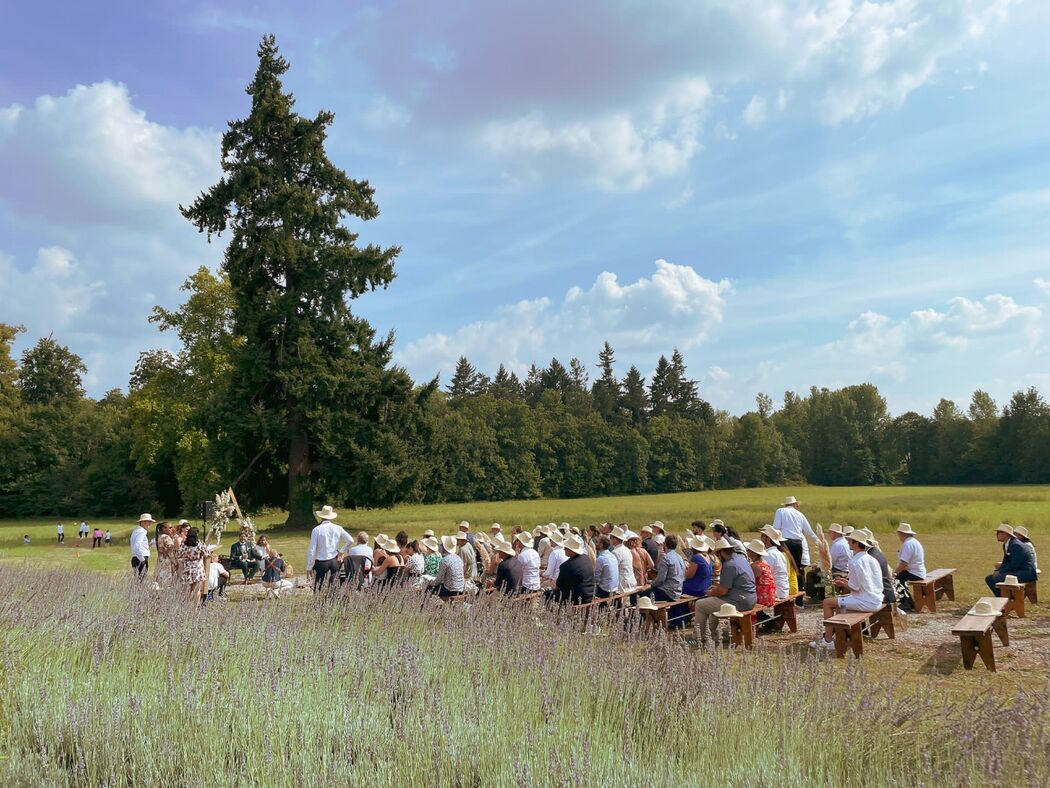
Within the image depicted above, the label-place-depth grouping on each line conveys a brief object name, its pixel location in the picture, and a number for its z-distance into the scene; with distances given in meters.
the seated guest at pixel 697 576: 11.11
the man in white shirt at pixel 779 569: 10.66
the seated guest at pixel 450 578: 11.52
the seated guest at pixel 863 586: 9.32
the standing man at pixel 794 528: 12.97
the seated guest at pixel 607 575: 11.32
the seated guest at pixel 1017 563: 11.21
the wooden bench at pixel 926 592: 11.62
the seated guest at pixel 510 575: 11.17
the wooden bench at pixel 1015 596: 10.85
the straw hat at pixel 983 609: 8.60
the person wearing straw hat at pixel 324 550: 12.85
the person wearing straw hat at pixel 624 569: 11.88
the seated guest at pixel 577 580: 10.45
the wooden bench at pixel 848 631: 8.45
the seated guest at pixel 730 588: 9.48
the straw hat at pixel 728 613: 8.80
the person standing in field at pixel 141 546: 14.52
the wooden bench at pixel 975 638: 7.93
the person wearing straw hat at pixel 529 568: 11.31
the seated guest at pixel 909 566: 11.70
